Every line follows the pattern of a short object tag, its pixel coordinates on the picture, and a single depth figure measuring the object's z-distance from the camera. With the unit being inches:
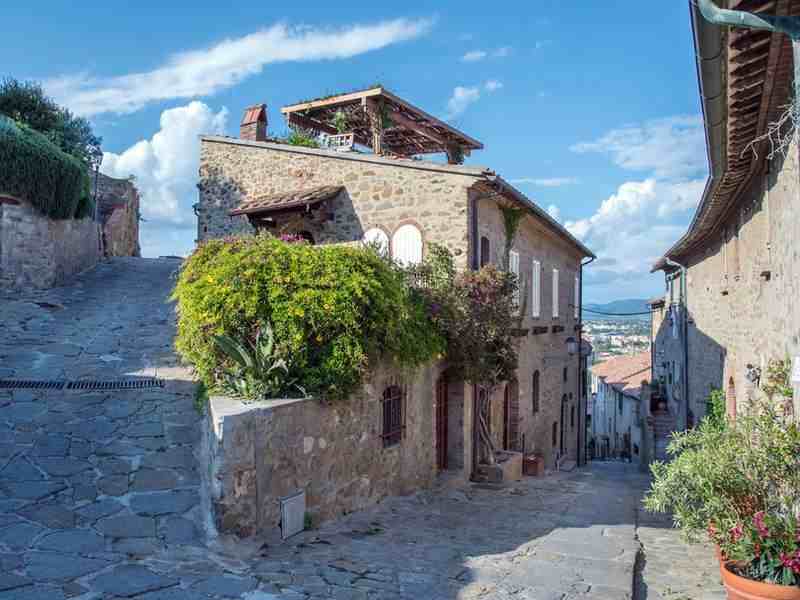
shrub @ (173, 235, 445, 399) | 287.0
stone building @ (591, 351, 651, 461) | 1268.5
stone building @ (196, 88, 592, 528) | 473.1
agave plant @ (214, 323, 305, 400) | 274.1
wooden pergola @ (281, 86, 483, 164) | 654.5
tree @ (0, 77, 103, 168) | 780.6
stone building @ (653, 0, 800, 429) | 221.0
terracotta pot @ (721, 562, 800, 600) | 185.5
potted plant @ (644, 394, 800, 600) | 192.1
